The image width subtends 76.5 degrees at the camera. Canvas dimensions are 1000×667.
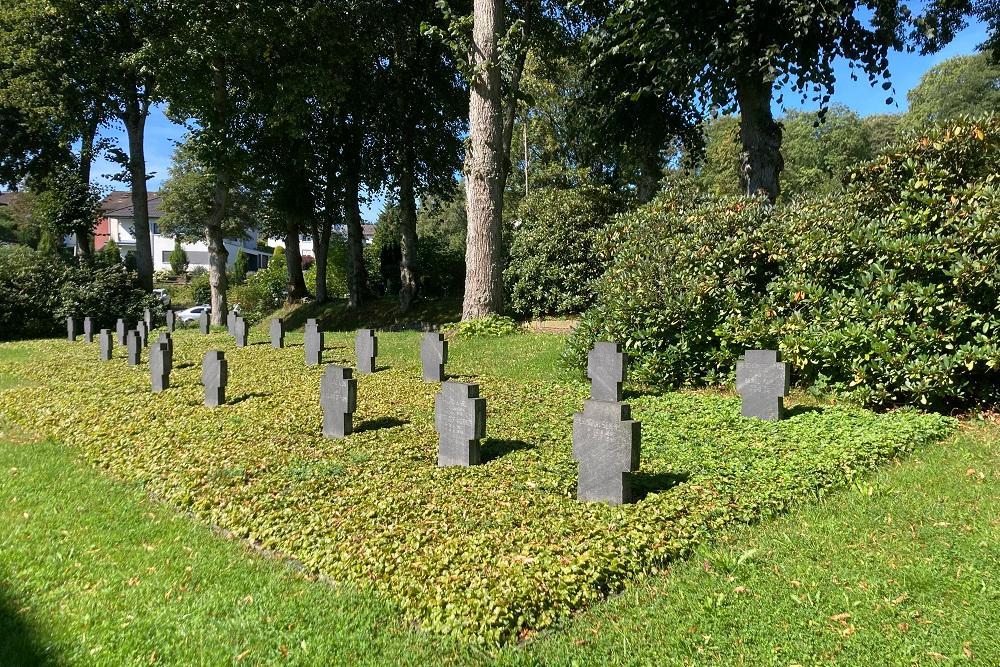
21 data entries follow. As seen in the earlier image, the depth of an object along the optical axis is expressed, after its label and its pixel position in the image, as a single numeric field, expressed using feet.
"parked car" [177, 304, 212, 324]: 104.88
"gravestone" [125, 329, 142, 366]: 42.06
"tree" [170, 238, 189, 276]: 196.03
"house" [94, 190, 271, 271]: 219.20
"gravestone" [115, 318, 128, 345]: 50.60
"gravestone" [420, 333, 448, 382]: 33.47
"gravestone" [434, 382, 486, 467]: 18.99
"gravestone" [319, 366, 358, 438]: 22.74
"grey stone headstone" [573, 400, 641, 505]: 15.51
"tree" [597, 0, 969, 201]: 40.04
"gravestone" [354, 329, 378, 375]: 36.63
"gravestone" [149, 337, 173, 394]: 32.60
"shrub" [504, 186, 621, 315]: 57.21
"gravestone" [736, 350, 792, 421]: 23.89
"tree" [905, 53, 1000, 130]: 130.82
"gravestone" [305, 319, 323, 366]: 38.86
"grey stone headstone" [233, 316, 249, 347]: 49.80
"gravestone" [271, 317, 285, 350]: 47.57
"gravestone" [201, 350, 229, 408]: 28.68
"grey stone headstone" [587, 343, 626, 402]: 25.26
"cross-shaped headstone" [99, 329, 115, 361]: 45.65
